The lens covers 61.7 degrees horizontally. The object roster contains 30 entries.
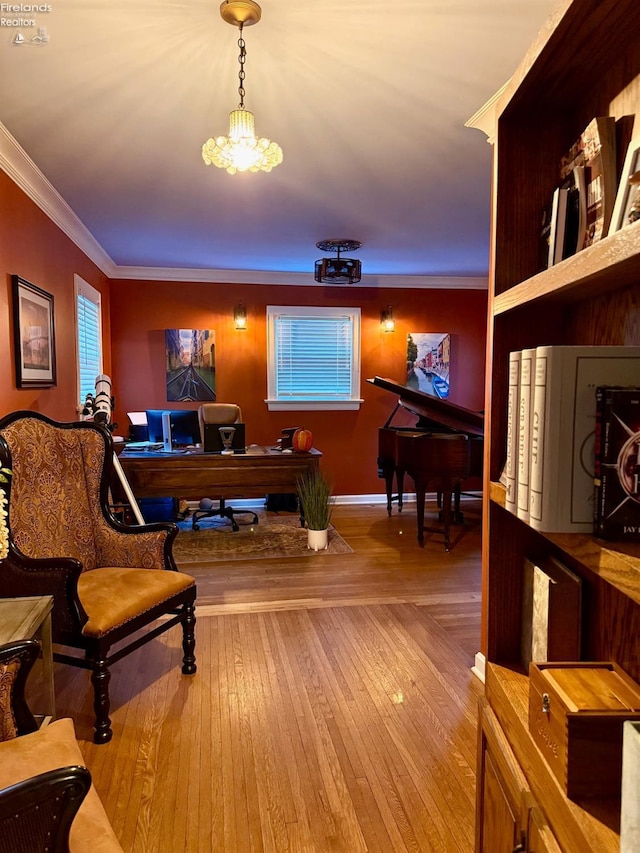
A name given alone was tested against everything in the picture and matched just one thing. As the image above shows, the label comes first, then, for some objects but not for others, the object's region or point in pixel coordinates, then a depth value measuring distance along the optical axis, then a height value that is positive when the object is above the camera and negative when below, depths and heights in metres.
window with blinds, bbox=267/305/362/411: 6.25 +0.29
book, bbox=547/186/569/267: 1.04 +0.31
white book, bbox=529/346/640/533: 0.87 -0.06
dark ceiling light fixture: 4.83 +1.06
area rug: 4.48 -1.43
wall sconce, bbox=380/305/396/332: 6.30 +0.73
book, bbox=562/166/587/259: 1.01 +0.32
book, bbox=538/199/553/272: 1.16 +0.32
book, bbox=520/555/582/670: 1.14 -0.49
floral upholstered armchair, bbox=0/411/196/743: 2.16 -0.78
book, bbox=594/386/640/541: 0.81 -0.12
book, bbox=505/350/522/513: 1.00 -0.09
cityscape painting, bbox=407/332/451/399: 6.44 +0.28
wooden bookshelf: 0.85 +0.14
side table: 1.64 -0.76
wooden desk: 4.47 -0.77
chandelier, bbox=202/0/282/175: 2.07 +0.93
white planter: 4.56 -1.34
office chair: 5.28 -0.35
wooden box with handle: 0.86 -0.56
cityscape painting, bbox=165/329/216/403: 6.01 +0.20
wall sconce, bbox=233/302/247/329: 6.05 +0.74
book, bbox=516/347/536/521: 0.94 -0.08
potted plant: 4.50 -1.08
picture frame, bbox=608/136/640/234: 0.81 +0.29
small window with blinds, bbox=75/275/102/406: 4.55 +0.42
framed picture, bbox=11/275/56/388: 3.01 +0.28
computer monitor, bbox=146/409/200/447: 4.93 -0.41
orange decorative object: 4.79 -0.53
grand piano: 4.35 -0.53
